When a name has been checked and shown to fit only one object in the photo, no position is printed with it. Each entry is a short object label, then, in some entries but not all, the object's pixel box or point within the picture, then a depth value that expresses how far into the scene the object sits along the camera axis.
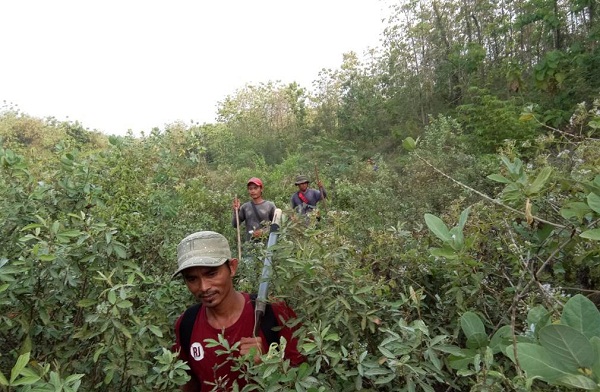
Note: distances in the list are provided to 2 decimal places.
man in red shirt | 1.72
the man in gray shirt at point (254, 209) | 5.00
